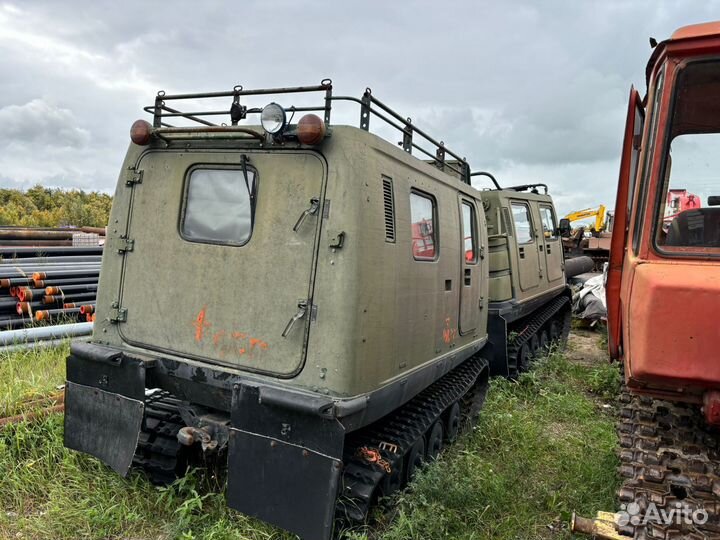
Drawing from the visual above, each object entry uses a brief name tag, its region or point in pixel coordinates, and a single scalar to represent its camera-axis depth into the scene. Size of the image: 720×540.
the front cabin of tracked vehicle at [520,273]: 7.54
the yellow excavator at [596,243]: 16.70
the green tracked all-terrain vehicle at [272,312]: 3.26
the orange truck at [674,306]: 2.21
